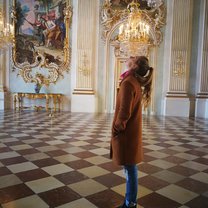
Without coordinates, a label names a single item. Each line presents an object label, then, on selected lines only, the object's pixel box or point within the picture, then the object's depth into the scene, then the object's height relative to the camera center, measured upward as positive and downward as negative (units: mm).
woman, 2176 -311
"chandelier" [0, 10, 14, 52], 9148 +1854
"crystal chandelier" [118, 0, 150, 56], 8569 +1931
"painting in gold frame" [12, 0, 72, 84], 11719 +2247
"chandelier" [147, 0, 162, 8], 11198 +3880
